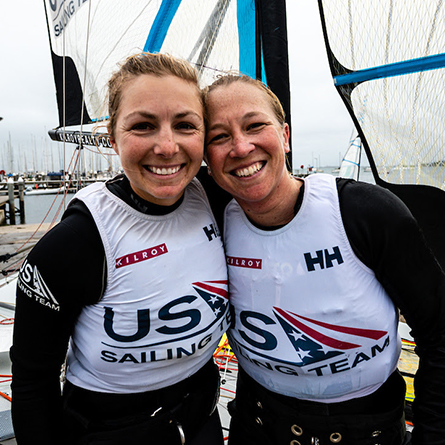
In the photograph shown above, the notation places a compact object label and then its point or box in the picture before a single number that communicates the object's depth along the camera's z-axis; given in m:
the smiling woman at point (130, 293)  0.95
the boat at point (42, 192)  34.59
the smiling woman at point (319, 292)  0.97
